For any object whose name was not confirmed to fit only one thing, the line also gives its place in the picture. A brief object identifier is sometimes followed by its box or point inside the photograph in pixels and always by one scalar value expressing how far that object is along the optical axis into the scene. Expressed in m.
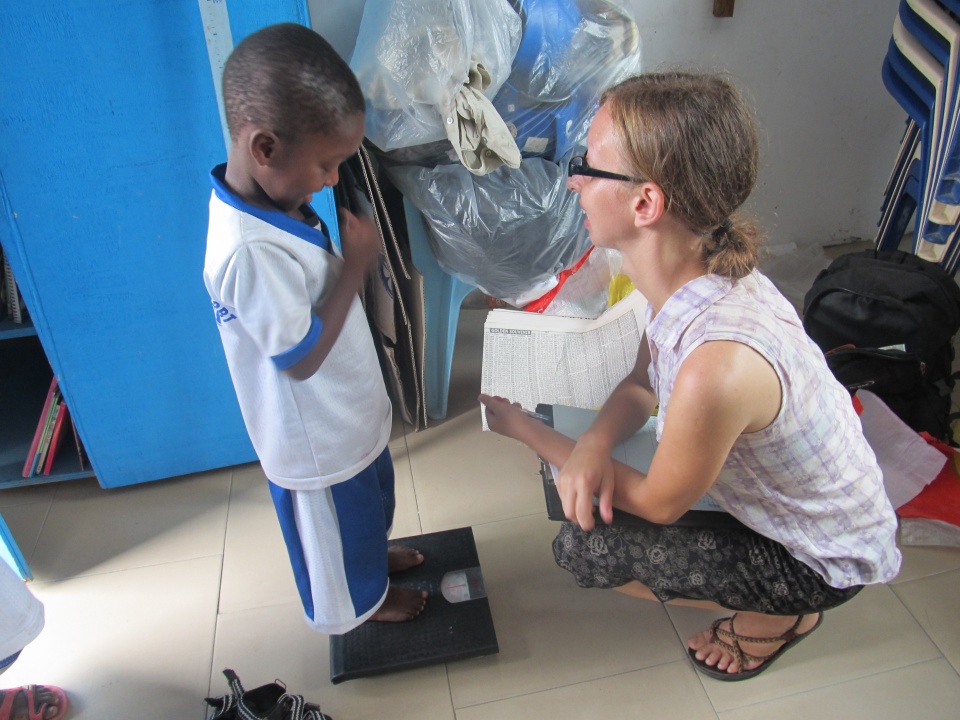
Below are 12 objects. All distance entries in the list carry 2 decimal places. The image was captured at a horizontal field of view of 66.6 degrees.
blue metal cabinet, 1.21
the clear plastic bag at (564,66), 1.57
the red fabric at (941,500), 1.45
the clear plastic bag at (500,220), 1.57
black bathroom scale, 1.28
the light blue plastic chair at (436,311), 1.67
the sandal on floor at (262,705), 1.13
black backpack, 1.58
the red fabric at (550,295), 1.80
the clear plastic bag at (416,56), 1.42
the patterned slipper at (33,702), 1.22
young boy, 0.83
